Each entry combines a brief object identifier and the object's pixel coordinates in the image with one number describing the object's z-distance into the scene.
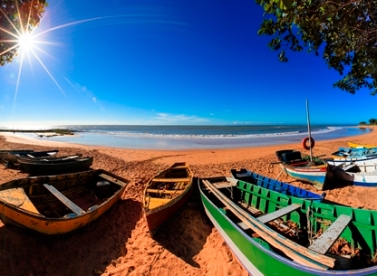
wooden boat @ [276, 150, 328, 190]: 7.86
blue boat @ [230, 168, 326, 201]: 5.70
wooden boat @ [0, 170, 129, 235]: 4.11
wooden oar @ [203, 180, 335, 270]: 2.50
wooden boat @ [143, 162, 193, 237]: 4.90
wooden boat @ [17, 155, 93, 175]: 9.44
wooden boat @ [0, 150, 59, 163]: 11.15
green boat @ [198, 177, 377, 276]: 2.69
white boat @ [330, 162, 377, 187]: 7.66
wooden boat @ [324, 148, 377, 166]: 9.24
